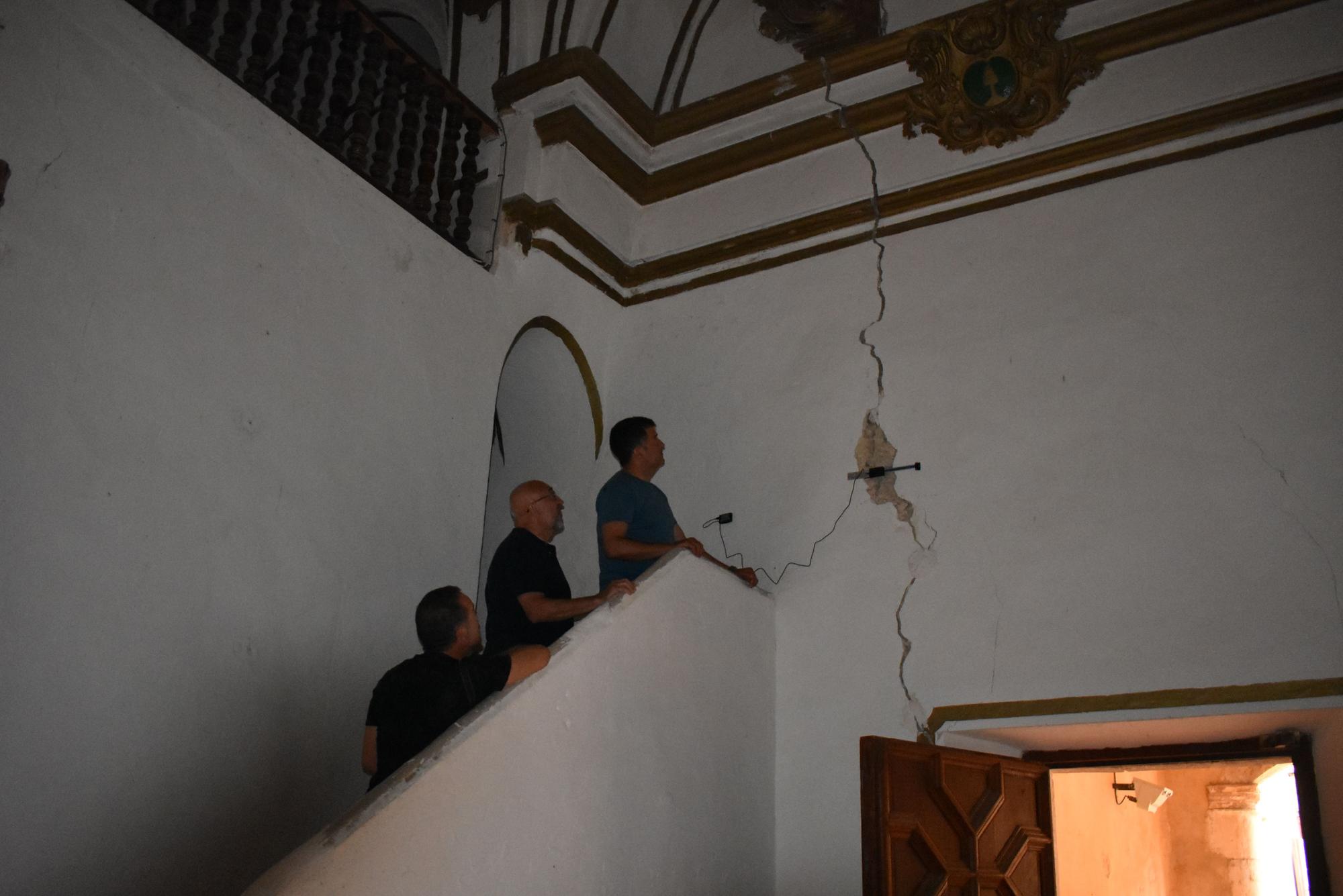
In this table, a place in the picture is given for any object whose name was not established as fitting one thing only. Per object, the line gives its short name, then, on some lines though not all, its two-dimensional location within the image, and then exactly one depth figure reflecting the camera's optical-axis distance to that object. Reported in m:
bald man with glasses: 3.90
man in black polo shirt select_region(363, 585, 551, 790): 3.17
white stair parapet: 2.88
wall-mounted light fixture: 7.51
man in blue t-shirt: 4.57
